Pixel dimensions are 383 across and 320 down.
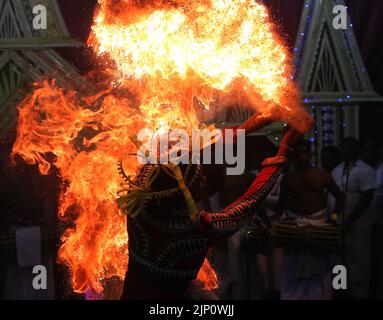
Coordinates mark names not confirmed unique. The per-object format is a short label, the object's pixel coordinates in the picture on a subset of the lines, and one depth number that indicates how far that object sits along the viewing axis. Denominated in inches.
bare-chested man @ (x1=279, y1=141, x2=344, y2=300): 279.7
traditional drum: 275.0
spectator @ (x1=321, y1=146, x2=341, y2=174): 307.1
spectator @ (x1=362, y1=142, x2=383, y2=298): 316.2
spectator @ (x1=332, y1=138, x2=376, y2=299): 297.3
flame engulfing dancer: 150.4
